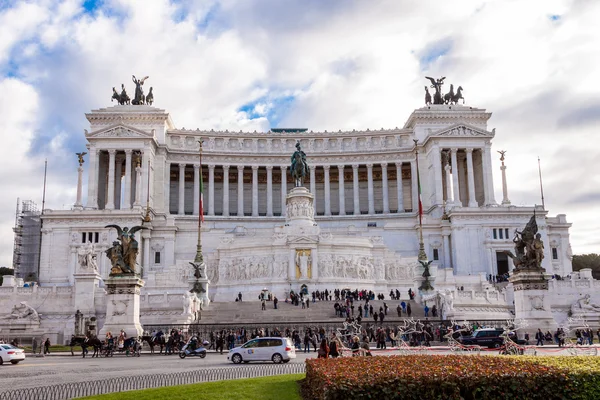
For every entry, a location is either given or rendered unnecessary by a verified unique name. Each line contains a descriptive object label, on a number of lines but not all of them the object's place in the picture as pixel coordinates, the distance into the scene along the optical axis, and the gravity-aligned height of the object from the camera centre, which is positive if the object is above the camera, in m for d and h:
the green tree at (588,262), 114.78 +6.53
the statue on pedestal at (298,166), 79.69 +16.64
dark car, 36.53 -2.18
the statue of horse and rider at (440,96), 109.19 +33.97
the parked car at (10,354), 33.27 -2.35
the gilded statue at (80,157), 90.25 +20.50
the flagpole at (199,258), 58.81 +4.19
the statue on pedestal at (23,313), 55.00 -0.42
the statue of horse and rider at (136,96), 106.56 +34.02
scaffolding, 97.38 +9.99
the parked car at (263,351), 31.50 -2.28
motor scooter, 35.91 -2.52
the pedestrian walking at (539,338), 39.11 -2.33
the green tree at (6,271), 113.62 +6.50
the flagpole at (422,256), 60.16 +4.11
